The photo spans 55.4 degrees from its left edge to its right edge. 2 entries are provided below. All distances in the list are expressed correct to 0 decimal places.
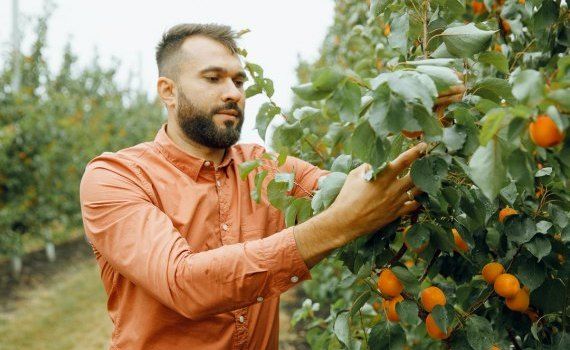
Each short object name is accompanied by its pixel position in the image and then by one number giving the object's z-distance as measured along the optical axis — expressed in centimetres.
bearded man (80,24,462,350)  144
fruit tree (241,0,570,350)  99
